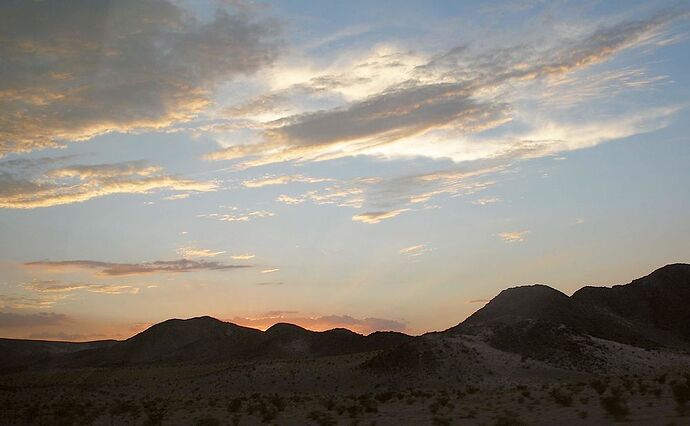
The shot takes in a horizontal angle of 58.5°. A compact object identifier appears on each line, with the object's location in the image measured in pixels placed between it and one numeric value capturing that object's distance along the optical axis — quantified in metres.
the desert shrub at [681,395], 23.32
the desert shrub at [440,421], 26.28
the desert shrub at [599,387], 32.57
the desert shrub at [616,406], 22.97
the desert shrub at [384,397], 42.28
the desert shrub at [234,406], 39.00
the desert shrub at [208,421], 31.21
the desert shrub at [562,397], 28.76
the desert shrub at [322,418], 29.72
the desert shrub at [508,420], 22.77
